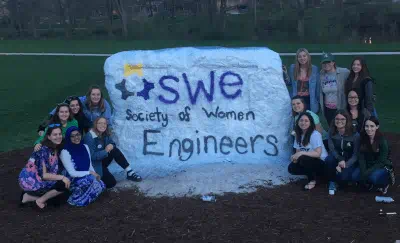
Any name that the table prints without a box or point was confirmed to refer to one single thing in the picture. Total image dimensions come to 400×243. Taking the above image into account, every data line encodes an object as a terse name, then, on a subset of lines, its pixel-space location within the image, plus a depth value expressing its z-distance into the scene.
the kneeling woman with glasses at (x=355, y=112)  6.14
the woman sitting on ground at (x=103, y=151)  6.20
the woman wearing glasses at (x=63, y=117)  6.07
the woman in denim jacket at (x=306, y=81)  6.58
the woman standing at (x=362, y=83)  6.40
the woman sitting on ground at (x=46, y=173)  5.64
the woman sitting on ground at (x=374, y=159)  5.71
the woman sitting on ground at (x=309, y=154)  5.98
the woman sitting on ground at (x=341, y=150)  5.87
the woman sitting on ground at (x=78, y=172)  5.80
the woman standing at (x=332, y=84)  6.54
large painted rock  6.71
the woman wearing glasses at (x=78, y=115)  6.26
